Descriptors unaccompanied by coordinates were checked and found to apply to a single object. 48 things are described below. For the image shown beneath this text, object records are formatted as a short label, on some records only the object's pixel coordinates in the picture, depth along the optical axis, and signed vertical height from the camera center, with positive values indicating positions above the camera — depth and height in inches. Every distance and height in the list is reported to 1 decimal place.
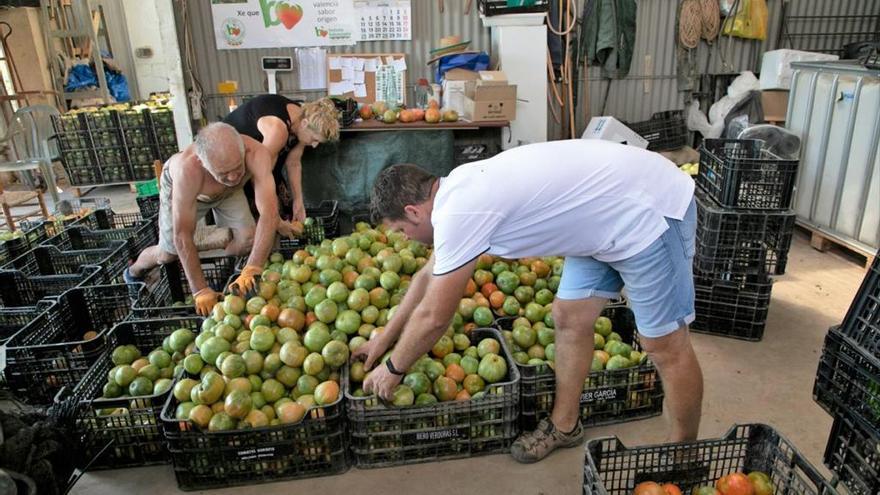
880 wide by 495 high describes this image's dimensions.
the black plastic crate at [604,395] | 108.5 -61.1
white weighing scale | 267.1 +4.9
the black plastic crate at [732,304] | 141.5 -57.2
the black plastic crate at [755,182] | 135.6 -27.0
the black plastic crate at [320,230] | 168.2 -44.5
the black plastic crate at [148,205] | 203.5 -43.0
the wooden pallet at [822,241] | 190.9 -58.0
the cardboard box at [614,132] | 260.2 -28.1
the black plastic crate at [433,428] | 101.1 -61.4
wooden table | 221.6 -19.6
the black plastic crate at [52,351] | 118.0 -54.5
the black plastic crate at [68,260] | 161.2 -48.7
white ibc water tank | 175.0 -26.7
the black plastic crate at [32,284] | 150.0 -50.8
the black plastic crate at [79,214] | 192.4 -44.5
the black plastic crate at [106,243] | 161.6 -47.1
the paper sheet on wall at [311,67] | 275.1 +3.8
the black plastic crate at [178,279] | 149.8 -51.4
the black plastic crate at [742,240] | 136.6 -40.7
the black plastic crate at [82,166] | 310.3 -44.1
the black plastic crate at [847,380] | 71.2 -39.2
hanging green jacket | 275.1 +16.3
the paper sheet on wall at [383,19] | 270.1 +24.4
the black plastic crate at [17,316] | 135.0 -54.2
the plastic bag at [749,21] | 275.3 +19.7
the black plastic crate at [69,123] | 301.1 -20.5
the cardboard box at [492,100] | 221.0 -10.7
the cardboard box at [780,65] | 249.4 -0.6
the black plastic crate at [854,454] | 72.7 -49.4
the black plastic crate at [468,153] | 239.0 -32.3
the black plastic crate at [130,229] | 176.7 -45.8
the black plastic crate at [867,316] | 72.2 -31.1
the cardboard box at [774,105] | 260.5 -18.0
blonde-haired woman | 169.3 -15.5
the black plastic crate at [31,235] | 171.2 -46.3
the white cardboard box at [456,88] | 246.2 -6.6
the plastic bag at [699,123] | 282.8 -27.5
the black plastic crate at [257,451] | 97.9 -62.1
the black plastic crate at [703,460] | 76.9 -52.7
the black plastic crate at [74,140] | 305.2 -29.7
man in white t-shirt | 77.3 -20.5
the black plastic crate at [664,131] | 275.6 -29.5
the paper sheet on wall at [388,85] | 277.9 -5.4
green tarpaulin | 222.4 -31.7
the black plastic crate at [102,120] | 303.4 -19.8
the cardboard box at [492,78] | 224.2 -2.6
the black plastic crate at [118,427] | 103.3 -60.3
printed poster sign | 266.8 +23.7
